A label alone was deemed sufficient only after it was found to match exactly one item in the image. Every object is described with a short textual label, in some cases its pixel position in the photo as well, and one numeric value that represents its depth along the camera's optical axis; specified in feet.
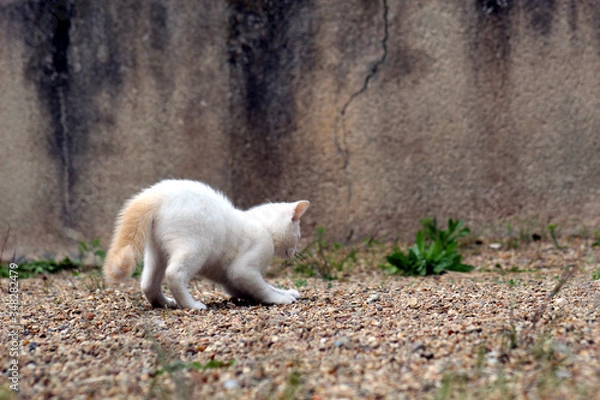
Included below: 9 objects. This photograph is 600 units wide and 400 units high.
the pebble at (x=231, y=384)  7.06
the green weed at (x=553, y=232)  17.53
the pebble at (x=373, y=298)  11.76
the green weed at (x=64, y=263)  18.38
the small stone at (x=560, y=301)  10.38
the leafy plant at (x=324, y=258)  16.26
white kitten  11.37
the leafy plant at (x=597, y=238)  17.46
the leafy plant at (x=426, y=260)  15.80
